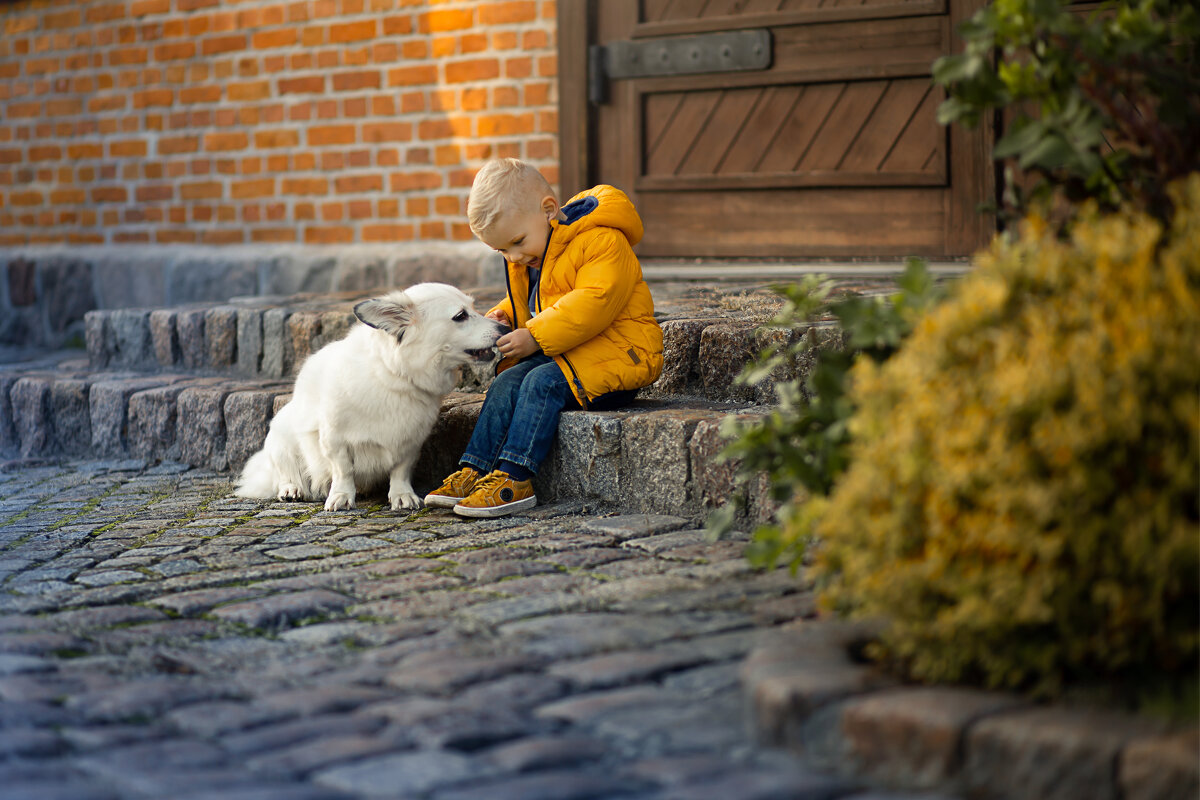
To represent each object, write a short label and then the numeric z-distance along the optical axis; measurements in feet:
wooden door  17.66
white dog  12.59
